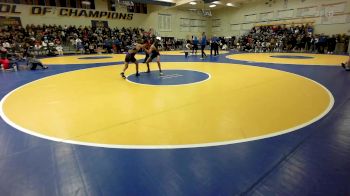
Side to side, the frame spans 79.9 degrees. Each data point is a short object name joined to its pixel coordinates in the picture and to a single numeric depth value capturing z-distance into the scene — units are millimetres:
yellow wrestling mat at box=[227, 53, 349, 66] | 10820
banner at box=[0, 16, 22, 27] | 17859
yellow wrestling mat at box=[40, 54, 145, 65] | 13060
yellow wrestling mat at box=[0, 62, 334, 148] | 3223
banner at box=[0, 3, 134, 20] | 18047
